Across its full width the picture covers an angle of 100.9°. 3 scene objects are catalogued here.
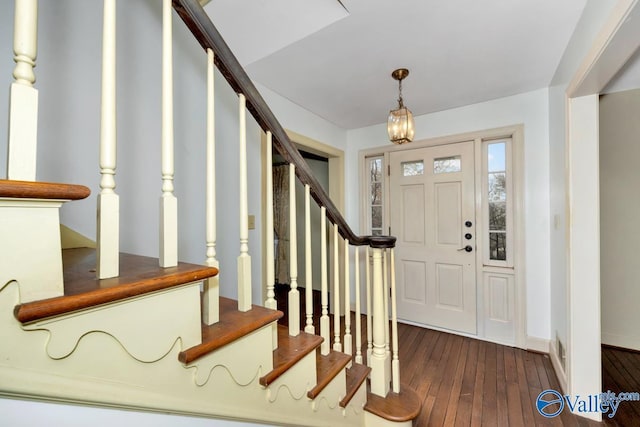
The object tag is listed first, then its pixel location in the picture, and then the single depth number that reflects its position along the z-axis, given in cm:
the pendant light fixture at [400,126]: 193
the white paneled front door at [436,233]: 269
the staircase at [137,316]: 38
